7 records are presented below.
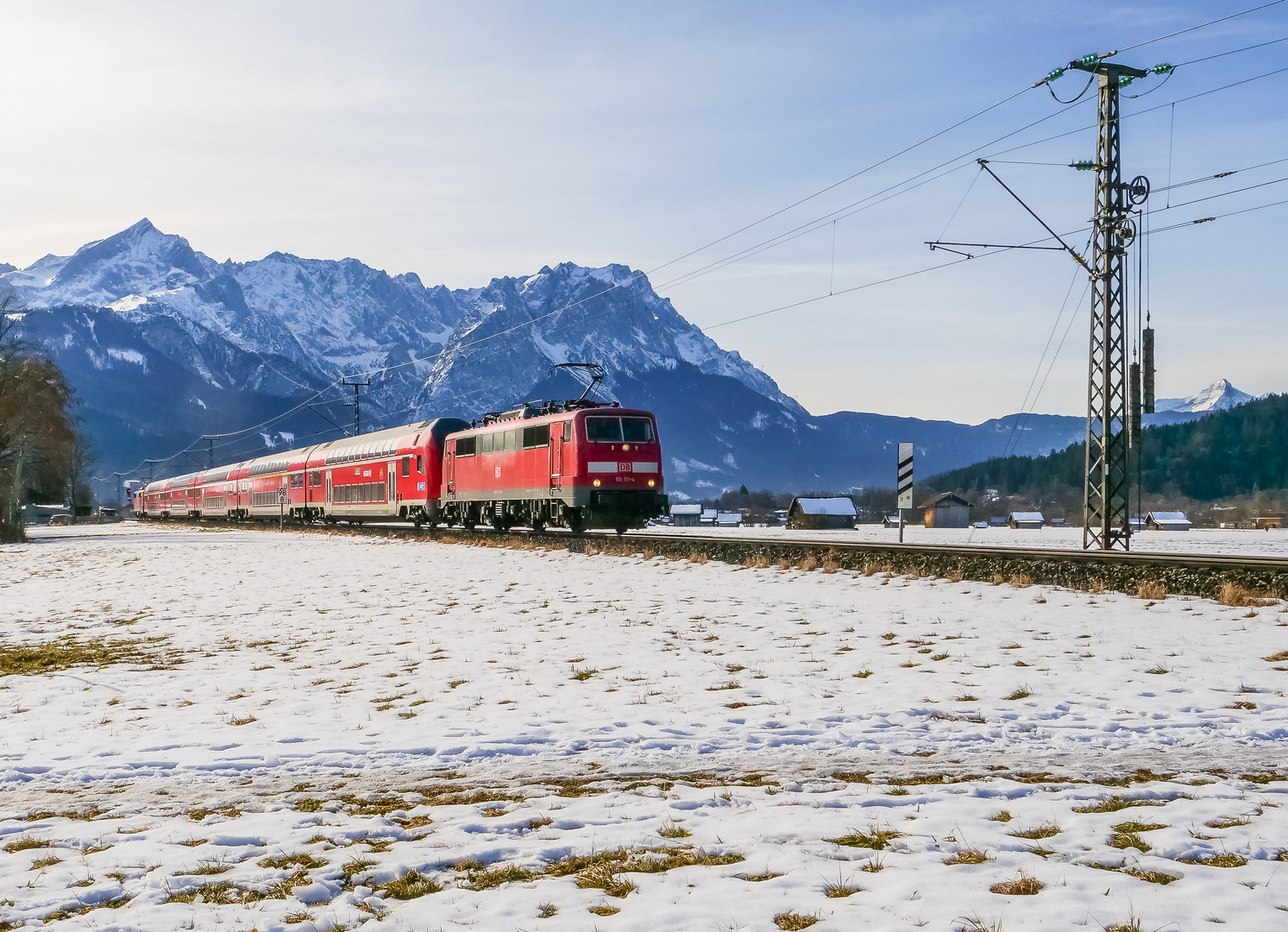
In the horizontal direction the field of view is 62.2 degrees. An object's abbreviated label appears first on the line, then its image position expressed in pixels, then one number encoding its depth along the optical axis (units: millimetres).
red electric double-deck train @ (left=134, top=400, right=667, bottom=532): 32938
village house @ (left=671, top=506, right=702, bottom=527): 131875
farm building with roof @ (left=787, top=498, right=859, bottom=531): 97750
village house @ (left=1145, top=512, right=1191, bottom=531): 104712
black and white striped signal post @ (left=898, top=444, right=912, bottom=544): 27133
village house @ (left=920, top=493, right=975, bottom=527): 118812
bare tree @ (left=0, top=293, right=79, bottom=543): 55500
